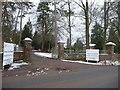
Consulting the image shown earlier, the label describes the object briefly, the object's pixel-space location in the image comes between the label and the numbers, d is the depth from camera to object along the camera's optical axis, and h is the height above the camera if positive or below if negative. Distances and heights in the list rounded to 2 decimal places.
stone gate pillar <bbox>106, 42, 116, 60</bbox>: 10.47 -0.51
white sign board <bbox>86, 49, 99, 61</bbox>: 9.36 -0.91
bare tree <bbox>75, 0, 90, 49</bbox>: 11.38 +4.09
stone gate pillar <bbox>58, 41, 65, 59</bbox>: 10.00 -0.50
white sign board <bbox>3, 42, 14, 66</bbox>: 5.92 -0.54
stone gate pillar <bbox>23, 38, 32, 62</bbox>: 8.18 -0.25
